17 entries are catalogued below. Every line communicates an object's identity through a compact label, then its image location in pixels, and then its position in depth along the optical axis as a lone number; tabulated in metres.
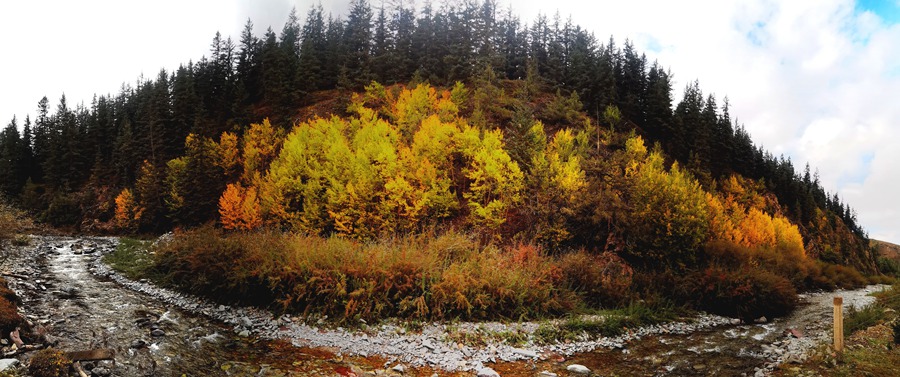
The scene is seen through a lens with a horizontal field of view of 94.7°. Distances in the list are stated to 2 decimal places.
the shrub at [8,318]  9.08
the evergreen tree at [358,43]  58.66
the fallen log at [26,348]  8.27
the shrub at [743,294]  20.75
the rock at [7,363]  7.38
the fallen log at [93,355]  8.68
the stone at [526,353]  12.55
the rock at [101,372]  8.50
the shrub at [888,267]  93.51
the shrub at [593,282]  19.19
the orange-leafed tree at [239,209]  36.78
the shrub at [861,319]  13.77
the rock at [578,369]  11.45
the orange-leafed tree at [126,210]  56.25
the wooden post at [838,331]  9.97
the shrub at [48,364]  7.63
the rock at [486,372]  10.73
